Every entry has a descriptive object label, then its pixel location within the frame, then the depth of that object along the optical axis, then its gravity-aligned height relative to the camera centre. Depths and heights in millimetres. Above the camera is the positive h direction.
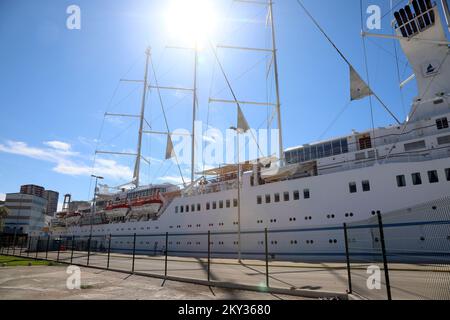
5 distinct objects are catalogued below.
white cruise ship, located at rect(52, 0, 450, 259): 16172 +3171
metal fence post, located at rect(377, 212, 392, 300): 5565 -489
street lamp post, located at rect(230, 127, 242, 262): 17597 +4999
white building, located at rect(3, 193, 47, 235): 83562 +5396
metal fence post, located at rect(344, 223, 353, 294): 7073 -1214
